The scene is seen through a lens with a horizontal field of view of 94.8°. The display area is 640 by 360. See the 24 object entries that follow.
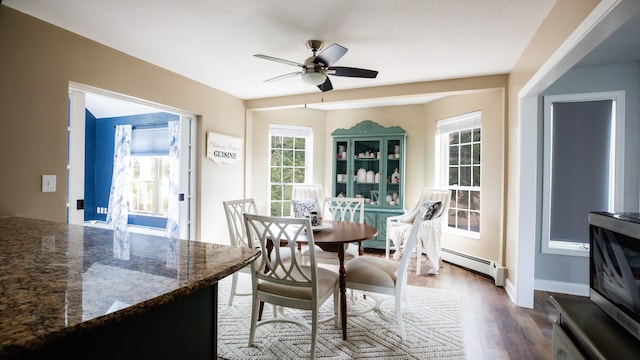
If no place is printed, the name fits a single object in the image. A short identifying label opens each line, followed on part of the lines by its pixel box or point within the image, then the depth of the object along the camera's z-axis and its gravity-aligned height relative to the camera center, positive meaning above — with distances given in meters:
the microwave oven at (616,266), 1.08 -0.34
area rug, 2.04 -1.19
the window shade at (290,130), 5.03 +0.85
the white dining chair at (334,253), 2.82 -0.74
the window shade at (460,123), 3.95 +0.85
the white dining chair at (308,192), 4.47 -0.20
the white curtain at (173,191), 4.18 -0.21
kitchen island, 0.58 -0.29
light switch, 2.34 -0.06
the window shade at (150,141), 5.73 +0.71
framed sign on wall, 3.96 +0.43
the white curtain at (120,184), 5.76 -0.15
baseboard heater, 3.30 -1.05
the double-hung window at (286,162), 5.03 +0.30
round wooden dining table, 2.19 -0.45
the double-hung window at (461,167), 4.00 +0.21
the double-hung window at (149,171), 5.78 +0.12
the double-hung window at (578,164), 2.93 +0.20
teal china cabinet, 4.79 +0.19
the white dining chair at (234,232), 2.68 -0.51
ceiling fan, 2.25 +0.94
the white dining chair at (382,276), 2.18 -0.73
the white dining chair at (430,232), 3.79 -0.68
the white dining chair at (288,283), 1.91 -0.73
